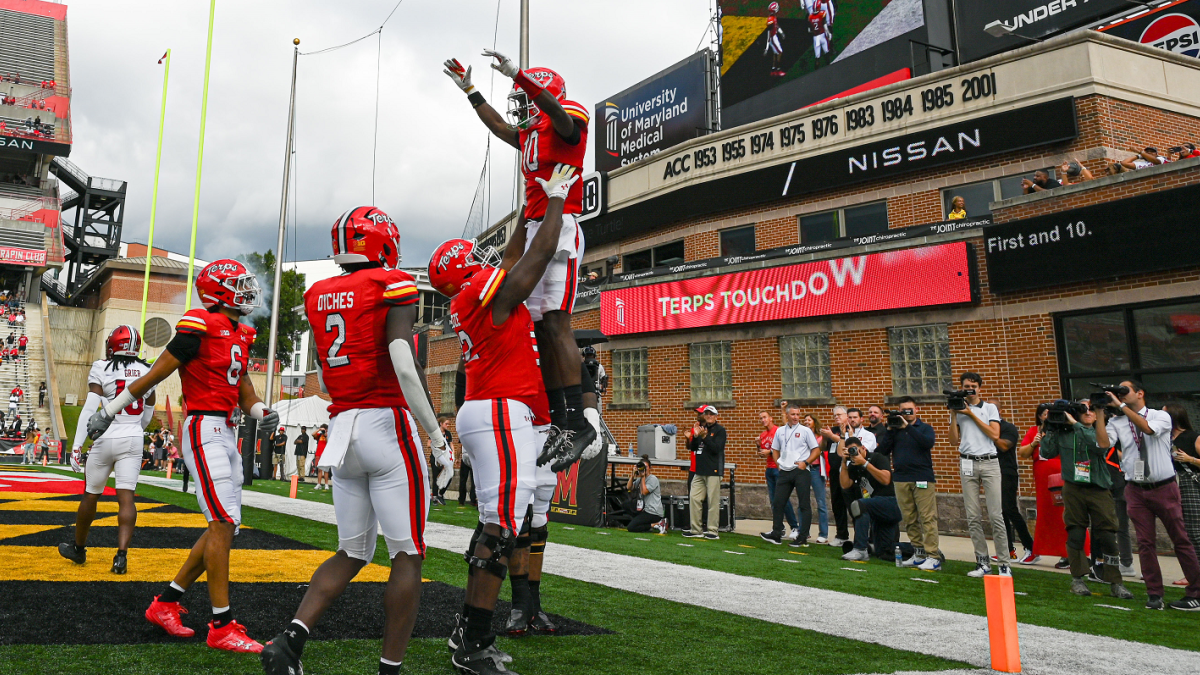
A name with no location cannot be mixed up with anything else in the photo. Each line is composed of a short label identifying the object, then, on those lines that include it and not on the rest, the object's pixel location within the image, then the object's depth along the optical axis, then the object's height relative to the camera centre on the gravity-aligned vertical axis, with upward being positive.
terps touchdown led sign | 17.12 +3.63
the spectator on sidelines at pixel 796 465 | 13.21 -0.44
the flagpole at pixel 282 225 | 25.78 +7.53
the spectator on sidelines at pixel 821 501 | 13.46 -1.05
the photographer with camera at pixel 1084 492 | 8.53 -0.61
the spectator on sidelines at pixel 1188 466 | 8.15 -0.31
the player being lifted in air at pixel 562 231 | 4.97 +1.37
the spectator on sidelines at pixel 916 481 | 10.50 -0.58
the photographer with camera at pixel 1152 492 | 7.79 -0.56
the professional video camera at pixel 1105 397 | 8.28 +0.42
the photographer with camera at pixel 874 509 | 11.28 -1.01
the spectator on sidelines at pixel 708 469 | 14.09 -0.52
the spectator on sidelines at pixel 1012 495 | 11.48 -0.84
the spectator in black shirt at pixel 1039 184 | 15.83 +5.08
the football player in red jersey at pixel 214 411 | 4.67 +0.22
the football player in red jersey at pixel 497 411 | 4.11 +0.17
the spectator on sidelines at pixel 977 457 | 9.73 -0.24
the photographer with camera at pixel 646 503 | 14.53 -1.17
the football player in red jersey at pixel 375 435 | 3.65 +0.04
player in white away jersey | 6.63 -0.21
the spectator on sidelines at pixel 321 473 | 23.62 -0.92
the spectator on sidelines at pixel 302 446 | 26.46 -0.10
